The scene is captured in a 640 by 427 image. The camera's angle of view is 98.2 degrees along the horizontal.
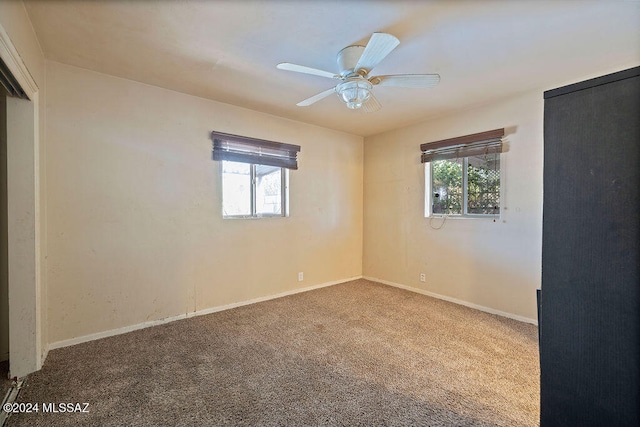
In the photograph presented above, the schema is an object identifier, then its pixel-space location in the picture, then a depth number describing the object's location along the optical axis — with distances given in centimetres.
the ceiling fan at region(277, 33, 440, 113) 187
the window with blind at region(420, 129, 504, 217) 320
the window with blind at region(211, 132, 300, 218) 329
